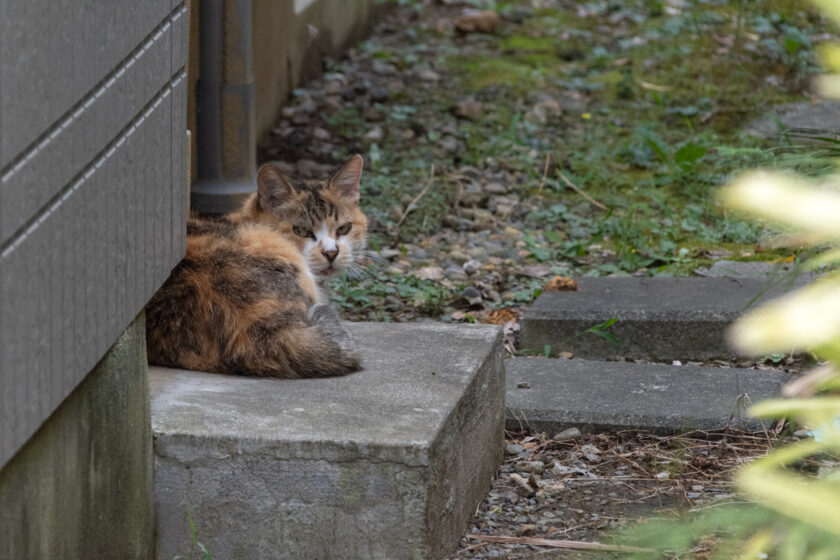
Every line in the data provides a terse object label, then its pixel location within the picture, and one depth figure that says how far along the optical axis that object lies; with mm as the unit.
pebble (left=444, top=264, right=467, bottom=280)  10586
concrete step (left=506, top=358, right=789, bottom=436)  7016
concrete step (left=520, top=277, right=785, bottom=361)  8531
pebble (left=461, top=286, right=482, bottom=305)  9817
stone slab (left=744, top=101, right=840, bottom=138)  13914
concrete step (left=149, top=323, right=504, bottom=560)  4973
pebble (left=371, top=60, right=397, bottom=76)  16578
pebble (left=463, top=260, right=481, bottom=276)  10725
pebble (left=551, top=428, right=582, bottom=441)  7035
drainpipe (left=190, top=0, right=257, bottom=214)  10312
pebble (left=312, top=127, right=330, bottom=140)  13922
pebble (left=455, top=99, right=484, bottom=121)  14984
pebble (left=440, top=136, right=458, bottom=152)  13922
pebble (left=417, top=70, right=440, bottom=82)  16422
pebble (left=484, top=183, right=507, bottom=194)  12687
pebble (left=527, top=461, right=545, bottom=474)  6671
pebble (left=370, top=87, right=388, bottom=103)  15391
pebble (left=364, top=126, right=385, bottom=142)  14133
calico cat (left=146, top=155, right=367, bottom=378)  5891
